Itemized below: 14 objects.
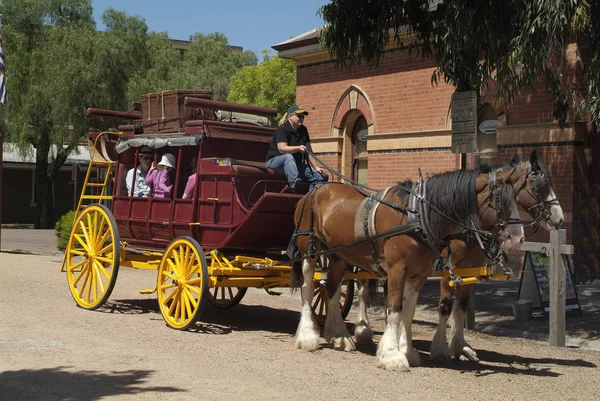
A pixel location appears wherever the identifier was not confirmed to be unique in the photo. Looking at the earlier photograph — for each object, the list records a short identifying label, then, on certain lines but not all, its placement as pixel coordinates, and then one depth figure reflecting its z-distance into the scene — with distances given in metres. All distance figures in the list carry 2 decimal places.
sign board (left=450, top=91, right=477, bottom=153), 10.36
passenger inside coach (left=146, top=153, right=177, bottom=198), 10.56
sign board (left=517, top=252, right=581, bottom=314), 11.15
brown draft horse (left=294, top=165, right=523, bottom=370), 7.50
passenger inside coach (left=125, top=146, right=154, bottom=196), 11.13
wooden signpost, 9.37
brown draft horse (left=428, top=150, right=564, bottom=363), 7.34
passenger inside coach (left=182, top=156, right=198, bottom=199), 10.15
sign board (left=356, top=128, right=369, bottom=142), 19.61
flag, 18.14
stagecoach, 9.50
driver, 9.43
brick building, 14.88
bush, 19.88
